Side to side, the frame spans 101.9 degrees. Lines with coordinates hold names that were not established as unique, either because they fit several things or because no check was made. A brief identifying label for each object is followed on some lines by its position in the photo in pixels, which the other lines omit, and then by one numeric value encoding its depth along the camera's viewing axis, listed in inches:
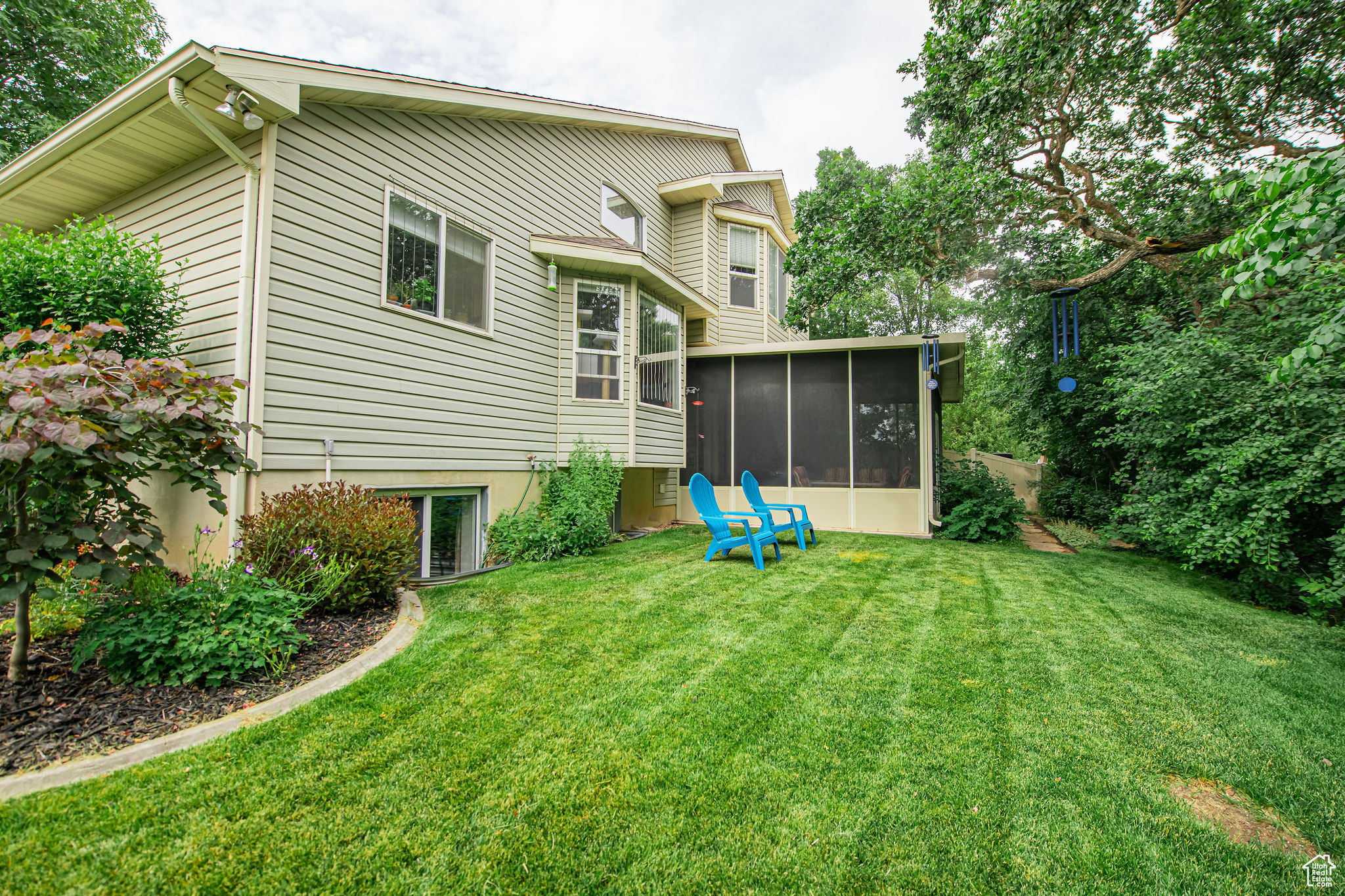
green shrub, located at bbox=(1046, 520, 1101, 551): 388.8
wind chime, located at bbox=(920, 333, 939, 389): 343.0
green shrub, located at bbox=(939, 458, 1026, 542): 354.3
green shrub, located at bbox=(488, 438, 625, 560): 257.0
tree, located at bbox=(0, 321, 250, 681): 94.2
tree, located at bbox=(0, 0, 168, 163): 441.4
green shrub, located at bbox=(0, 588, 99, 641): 126.0
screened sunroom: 362.3
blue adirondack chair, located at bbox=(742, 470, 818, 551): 297.6
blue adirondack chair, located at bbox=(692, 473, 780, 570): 248.5
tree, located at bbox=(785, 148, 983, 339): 362.0
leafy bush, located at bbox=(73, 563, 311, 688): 109.5
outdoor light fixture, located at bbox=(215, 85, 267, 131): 166.1
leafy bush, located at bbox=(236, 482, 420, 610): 154.0
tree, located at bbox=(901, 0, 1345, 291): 300.0
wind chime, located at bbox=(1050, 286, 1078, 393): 325.6
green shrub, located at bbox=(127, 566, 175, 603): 117.4
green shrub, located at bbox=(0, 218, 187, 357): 170.7
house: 182.5
